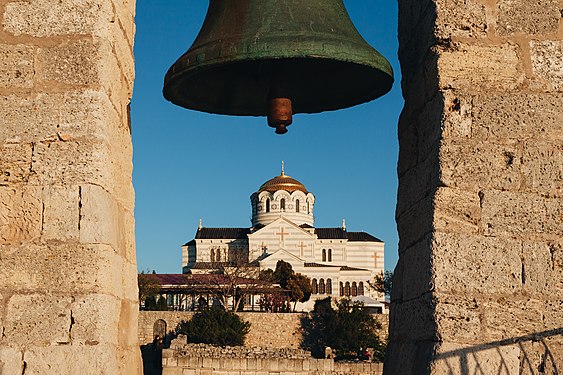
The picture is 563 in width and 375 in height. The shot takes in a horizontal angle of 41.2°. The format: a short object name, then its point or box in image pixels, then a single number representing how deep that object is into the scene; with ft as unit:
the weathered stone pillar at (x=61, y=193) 10.18
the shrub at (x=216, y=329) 120.67
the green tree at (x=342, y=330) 118.73
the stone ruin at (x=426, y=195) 10.23
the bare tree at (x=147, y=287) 150.98
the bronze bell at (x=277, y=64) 11.53
